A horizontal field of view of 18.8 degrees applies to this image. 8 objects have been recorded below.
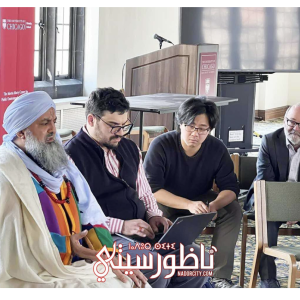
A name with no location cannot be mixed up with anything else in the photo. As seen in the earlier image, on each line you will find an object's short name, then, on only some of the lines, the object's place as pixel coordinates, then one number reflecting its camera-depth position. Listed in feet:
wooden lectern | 24.21
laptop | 13.50
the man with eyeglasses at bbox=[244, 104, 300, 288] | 17.48
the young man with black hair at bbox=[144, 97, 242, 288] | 16.13
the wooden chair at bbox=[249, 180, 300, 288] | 15.65
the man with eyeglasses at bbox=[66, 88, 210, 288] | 13.76
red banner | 18.25
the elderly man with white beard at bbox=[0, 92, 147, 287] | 11.19
